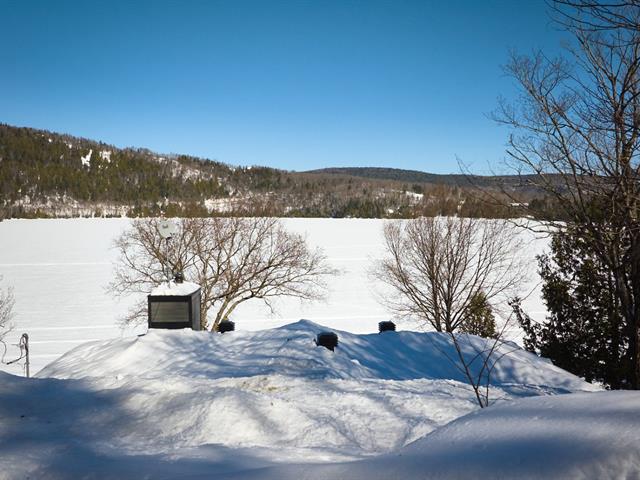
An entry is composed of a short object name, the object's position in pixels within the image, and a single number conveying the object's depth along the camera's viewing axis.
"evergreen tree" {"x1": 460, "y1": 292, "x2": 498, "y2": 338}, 14.09
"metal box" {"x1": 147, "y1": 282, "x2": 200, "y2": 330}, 9.20
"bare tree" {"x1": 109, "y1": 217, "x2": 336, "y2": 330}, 17.98
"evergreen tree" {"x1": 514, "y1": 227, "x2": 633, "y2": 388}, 9.40
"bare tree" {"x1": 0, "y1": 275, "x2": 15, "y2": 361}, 18.23
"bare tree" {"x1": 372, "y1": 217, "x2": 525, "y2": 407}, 15.04
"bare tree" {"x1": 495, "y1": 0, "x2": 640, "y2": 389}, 5.10
